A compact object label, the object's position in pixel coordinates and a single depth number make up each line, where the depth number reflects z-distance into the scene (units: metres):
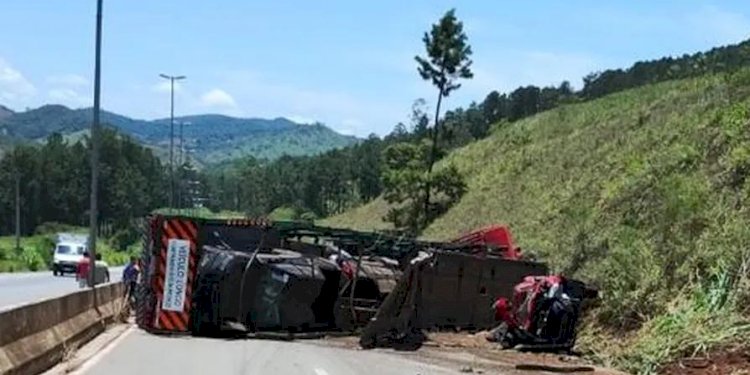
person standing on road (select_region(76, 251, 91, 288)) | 35.06
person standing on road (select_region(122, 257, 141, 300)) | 30.58
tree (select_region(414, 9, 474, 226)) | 66.25
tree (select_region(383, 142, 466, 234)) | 67.94
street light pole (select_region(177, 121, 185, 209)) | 103.36
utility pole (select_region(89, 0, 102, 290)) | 29.58
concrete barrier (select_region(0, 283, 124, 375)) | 13.59
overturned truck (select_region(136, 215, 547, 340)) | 23.67
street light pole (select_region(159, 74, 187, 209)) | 85.81
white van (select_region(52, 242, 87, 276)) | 67.50
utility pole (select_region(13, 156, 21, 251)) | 99.34
